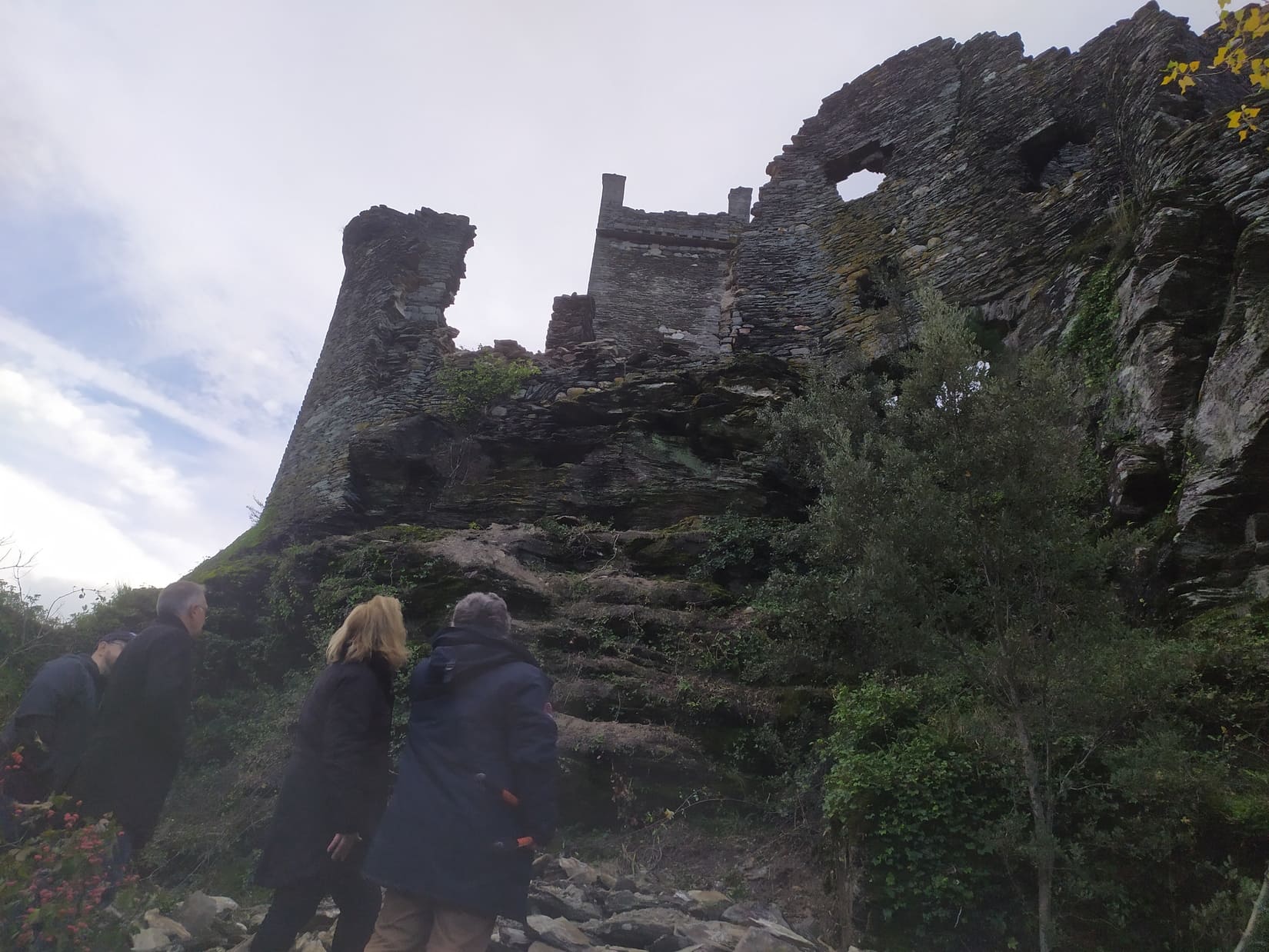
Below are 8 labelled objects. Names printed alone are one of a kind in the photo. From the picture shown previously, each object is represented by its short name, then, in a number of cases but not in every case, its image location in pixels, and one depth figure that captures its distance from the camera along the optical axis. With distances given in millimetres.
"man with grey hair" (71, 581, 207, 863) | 3598
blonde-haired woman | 3227
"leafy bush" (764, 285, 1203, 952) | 3910
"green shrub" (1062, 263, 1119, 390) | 7188
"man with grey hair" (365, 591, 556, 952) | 2902
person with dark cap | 3603
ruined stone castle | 5965
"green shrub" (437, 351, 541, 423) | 11617
